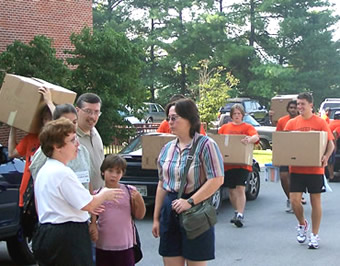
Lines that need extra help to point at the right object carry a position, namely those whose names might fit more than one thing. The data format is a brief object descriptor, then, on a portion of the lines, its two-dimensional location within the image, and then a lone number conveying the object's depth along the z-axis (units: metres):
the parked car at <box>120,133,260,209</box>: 9.34
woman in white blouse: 3.73
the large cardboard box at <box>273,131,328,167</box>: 7.32
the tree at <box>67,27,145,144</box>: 15.10
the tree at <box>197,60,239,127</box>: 23.73
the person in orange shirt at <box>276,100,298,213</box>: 9.42
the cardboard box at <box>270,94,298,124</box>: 11.32
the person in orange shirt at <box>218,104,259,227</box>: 9.00
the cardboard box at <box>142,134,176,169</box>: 8.14
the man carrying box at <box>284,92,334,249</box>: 7.36
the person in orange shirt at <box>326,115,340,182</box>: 13.68
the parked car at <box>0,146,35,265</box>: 6.32
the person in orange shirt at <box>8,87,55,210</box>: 4.90
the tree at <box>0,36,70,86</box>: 14.52
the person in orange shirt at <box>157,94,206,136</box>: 8.70
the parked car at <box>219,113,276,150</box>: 22.95
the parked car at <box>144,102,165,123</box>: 37.00
